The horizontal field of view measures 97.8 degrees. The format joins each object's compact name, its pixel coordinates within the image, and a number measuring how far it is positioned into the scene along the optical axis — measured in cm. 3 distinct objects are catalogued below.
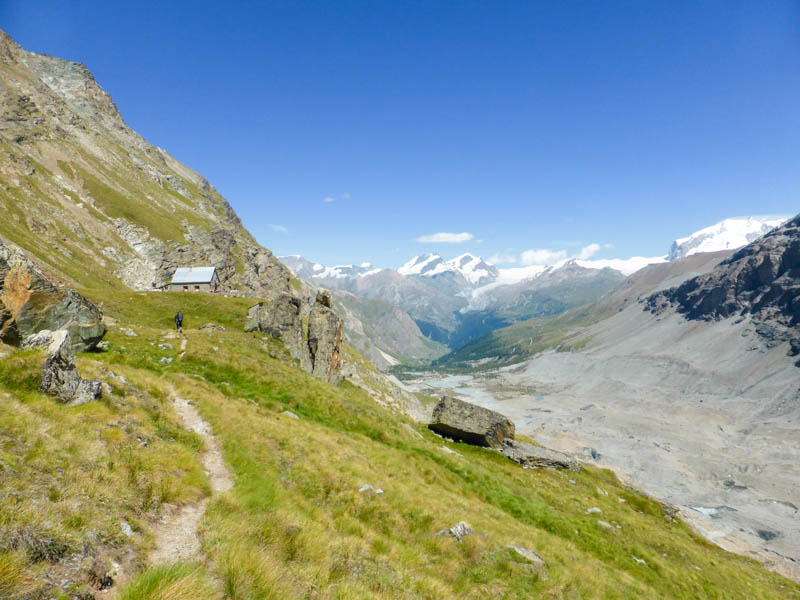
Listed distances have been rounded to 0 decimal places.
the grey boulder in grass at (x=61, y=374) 1239
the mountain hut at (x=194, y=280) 10244
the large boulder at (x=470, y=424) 4031
